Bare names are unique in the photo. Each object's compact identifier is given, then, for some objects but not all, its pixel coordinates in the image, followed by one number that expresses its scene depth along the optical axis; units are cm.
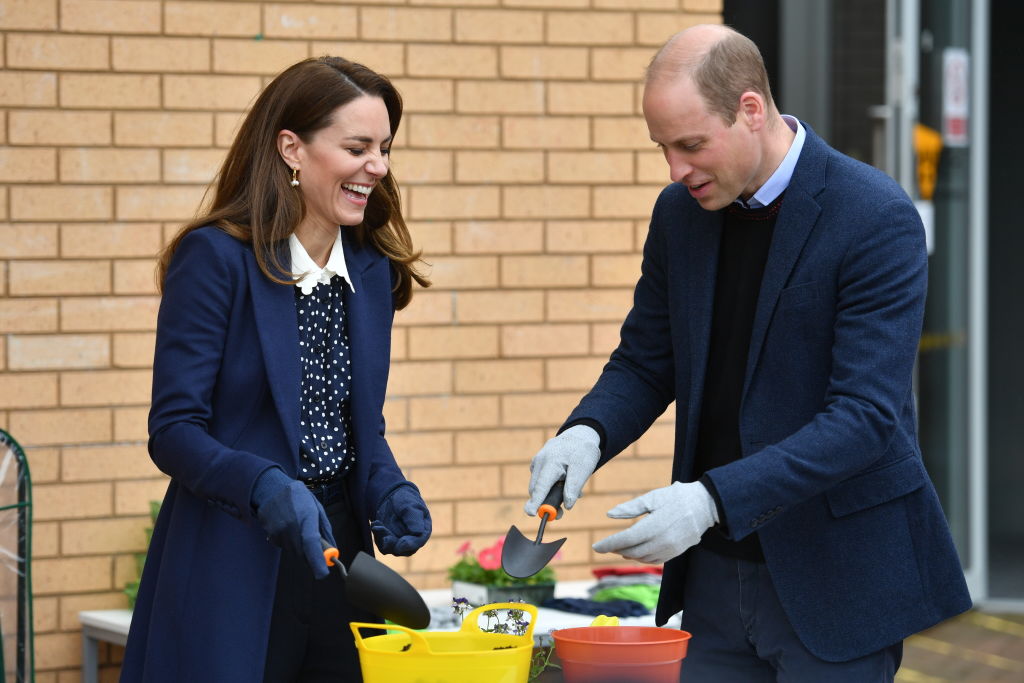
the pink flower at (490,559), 797
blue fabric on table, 784
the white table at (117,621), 773
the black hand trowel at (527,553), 456
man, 455
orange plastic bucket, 386
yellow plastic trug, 386
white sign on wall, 1264
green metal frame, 709
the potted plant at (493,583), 787
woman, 488
